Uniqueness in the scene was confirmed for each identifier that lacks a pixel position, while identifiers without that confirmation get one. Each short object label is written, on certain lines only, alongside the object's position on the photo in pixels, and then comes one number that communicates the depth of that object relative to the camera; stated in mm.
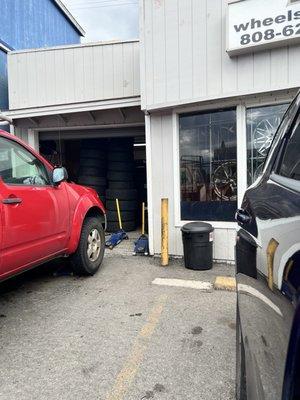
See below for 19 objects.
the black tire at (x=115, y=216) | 8891
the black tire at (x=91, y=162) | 9039
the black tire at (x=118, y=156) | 8938
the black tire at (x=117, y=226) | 8875
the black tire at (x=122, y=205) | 8875
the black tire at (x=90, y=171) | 9039
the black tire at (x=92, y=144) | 9117
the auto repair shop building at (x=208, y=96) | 5234
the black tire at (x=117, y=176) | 8914
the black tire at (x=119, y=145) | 8922
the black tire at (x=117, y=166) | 8930
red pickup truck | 3381
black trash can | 5516
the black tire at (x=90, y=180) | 9008
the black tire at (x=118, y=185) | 8898
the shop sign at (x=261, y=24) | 5004
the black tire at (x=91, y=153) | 9055
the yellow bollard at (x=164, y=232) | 5828
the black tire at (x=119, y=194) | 8852
